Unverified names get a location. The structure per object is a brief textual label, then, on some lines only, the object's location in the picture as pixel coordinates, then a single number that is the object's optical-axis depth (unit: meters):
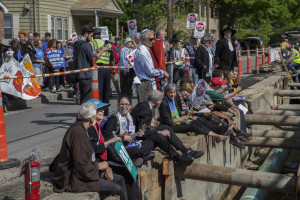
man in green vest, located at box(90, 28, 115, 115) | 9.11
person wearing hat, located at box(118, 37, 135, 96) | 10.73
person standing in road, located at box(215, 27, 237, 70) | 11.60
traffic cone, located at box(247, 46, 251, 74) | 22.37
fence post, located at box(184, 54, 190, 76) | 12.62
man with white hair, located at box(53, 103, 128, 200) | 4.48
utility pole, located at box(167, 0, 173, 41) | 16.78
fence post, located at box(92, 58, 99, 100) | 7.91
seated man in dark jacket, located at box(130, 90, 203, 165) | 6.25
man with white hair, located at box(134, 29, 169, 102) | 7.76
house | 23.19
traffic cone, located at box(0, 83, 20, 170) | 6.21
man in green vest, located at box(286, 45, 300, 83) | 19.52
